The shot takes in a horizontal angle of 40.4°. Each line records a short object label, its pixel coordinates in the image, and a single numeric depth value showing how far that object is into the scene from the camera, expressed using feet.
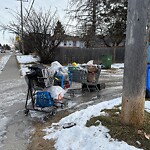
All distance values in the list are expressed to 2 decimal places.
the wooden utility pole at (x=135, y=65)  10.65
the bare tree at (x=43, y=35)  57.93
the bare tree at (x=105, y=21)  63.05
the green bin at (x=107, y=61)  50.98
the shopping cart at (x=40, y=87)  16.33
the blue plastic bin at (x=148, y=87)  20.01
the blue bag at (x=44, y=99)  16.65
